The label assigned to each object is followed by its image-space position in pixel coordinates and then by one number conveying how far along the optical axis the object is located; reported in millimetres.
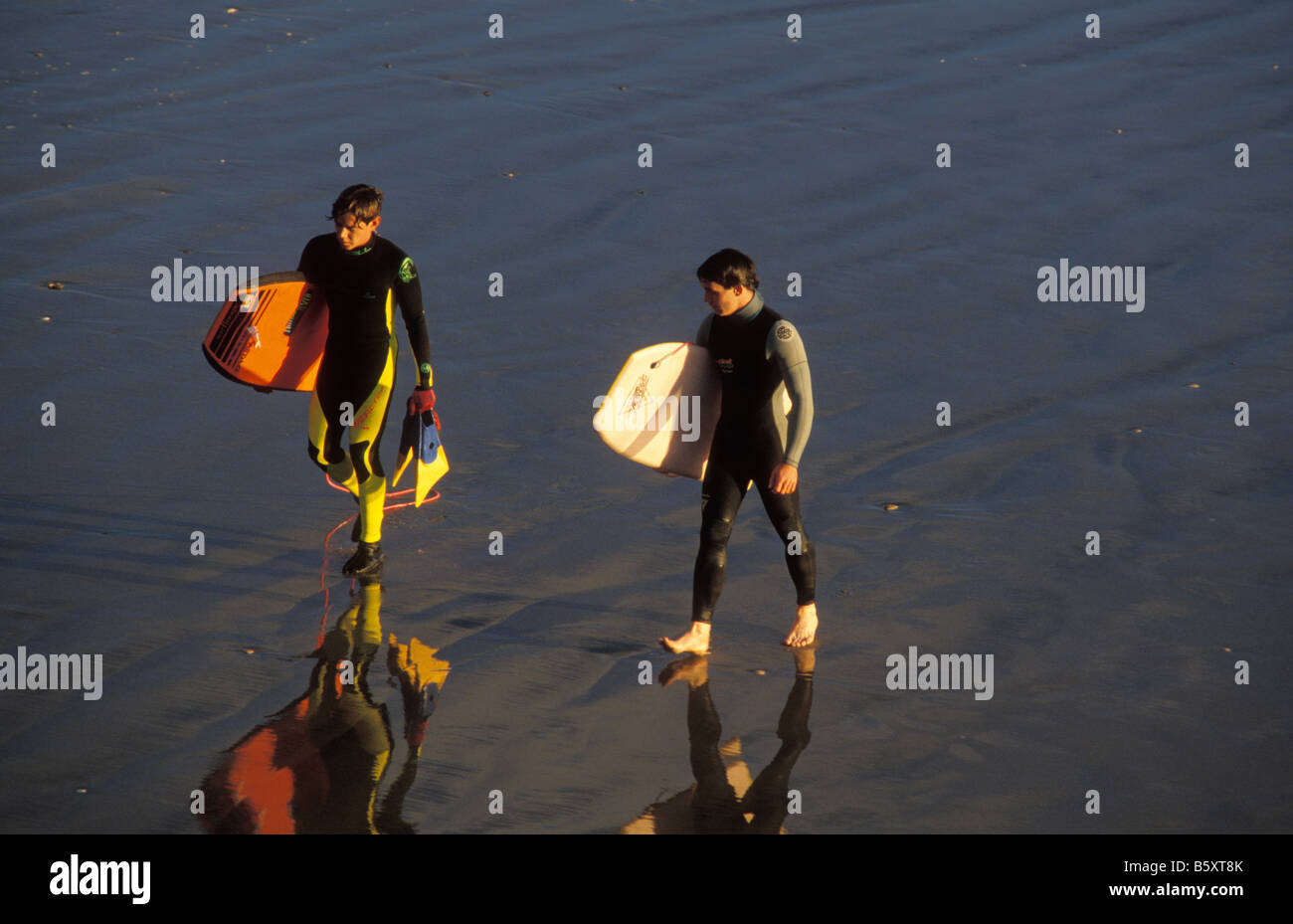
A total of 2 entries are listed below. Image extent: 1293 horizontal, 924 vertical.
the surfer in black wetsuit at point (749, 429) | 14281
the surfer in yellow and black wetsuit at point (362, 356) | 15984
